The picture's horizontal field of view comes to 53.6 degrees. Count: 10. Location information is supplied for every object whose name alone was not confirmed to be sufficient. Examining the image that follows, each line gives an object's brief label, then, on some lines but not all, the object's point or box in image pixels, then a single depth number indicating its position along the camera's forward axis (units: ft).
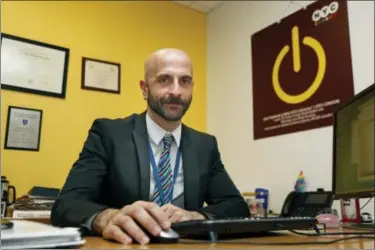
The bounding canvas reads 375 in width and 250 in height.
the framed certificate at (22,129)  8.04
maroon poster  7.48
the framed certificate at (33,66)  8.27
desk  2.02
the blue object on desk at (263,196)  8.00
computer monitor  4.18
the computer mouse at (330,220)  4.33
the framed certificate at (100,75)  9.24
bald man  3.97
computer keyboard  2.23
